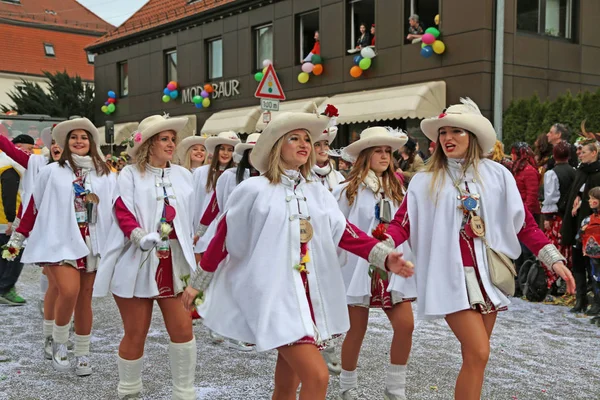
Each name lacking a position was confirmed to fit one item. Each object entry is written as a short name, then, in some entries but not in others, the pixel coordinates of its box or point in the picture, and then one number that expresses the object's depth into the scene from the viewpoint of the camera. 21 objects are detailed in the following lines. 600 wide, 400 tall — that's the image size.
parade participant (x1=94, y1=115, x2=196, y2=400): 4.77
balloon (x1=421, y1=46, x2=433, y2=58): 16.78
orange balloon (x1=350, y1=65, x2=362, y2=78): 18.56
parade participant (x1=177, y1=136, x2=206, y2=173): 9.16
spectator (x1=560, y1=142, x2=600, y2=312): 8.49
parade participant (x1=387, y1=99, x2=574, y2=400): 4.04
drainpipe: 15.55
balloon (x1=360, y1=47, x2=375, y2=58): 18.20
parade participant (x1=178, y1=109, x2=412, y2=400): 3.70
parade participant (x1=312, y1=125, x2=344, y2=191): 6.68
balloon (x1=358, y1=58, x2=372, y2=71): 18.22
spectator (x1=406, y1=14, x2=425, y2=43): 17.06
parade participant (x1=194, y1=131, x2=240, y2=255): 8.08
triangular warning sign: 11.13
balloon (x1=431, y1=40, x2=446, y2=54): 16.55
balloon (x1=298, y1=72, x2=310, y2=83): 20.11
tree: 34.09
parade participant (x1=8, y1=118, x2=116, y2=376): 5.84
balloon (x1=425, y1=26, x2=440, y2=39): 16.62
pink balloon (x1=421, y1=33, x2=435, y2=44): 16.56
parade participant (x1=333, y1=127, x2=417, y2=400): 4.93
